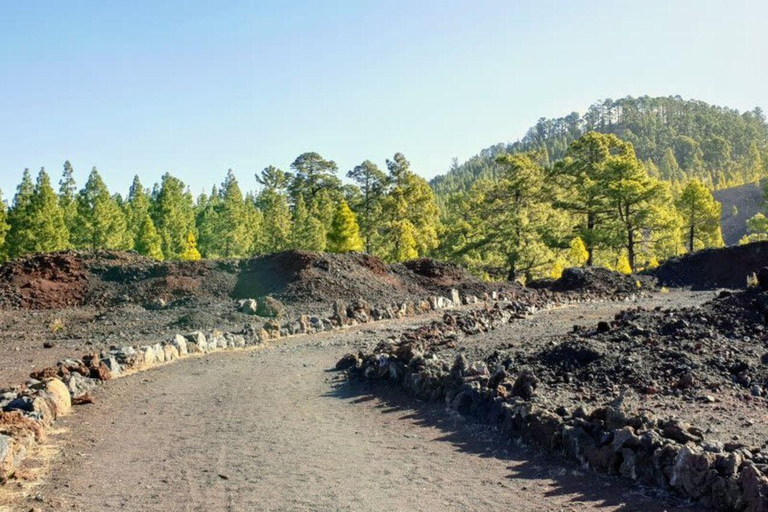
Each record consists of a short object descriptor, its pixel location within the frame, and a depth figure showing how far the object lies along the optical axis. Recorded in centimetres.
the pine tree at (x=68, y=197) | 6318
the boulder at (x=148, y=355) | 1631
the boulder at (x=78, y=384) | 1255
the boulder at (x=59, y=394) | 1125
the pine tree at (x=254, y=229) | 6791
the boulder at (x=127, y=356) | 1561
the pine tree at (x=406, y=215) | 5038
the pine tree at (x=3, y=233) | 5183
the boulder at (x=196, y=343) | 1848
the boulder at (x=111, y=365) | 1475
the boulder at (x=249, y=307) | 2437
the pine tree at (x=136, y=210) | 6825
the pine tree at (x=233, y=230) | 6800
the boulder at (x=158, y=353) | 1688
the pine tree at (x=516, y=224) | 4150
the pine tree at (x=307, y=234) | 5591
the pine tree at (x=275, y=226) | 5853
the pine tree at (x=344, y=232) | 4856
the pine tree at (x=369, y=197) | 5775
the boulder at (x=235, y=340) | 1969
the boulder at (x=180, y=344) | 1805
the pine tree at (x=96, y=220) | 5775
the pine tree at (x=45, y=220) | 5178
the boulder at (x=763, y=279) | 1553
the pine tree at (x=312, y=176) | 7450
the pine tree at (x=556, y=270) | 4516
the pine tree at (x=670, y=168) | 14125
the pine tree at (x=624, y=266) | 4589
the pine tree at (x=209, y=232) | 7113
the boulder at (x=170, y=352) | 1734
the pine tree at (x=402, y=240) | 4978
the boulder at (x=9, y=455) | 765
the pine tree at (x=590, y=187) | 4662
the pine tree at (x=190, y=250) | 5593
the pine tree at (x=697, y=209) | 5384
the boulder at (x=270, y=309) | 2447
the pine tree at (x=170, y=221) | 6725
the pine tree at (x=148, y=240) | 6066
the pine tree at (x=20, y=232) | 5159
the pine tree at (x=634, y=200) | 4441
